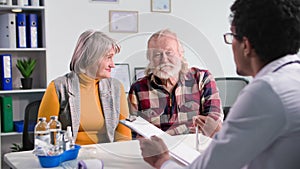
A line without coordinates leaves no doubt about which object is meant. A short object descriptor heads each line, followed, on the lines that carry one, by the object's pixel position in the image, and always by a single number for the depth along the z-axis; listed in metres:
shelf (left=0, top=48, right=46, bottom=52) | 3.24
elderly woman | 2.22
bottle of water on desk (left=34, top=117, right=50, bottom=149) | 1.80
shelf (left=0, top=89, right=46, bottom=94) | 3.26
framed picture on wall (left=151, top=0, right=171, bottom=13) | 3.83
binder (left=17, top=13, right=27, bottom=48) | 3.29
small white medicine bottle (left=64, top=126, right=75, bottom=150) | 1.84
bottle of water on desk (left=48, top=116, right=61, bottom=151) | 1.85
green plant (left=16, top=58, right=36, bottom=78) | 3.34
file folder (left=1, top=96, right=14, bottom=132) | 3.30
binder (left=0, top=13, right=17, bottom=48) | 3.25
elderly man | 2.01
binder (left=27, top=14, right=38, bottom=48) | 3.32
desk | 1.79
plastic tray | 1.74
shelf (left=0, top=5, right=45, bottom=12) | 3.24
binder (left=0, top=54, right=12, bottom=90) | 3.27
